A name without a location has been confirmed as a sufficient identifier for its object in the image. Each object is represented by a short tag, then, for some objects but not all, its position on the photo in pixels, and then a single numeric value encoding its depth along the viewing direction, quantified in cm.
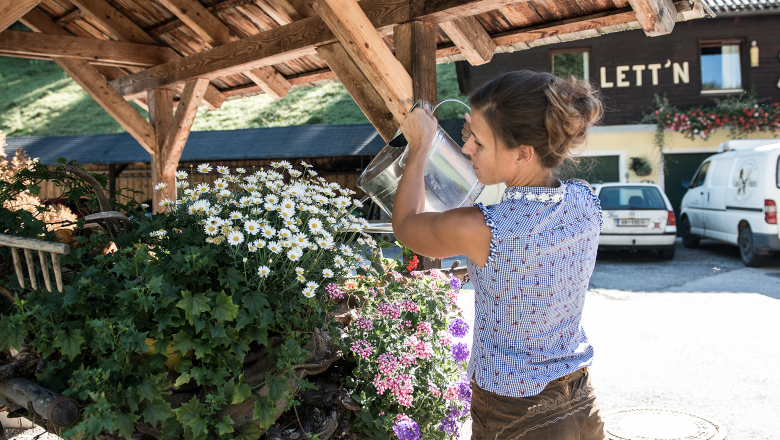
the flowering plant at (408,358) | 173
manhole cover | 212
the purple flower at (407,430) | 168
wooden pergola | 270
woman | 110
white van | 740
